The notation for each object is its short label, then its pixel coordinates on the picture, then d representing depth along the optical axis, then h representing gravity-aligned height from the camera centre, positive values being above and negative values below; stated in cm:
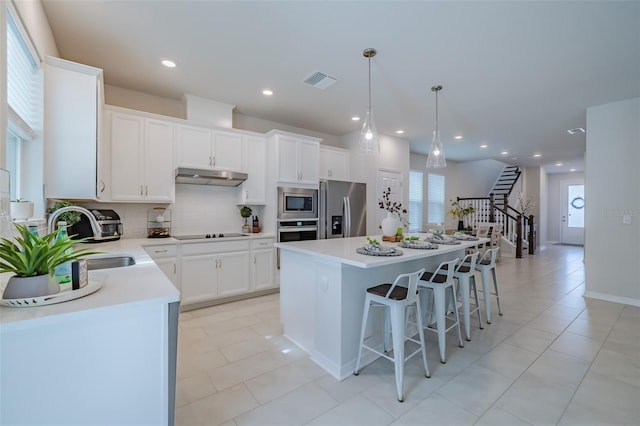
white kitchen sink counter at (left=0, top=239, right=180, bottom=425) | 97 -56
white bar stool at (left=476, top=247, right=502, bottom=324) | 317 -63
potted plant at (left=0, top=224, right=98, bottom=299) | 104 -21
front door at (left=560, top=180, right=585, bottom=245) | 1027 +3
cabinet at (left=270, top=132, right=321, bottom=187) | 427 +80
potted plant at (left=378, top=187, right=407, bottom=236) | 321 -15
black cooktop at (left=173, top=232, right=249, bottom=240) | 376 -36
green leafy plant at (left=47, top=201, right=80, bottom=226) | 251 -7
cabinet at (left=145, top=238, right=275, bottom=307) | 345 -73
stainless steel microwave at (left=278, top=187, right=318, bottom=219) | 429 +12
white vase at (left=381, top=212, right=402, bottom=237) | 321 -16
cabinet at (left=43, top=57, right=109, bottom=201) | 229 +66
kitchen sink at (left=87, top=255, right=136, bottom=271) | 223 -41
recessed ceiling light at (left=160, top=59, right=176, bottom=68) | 294 +152
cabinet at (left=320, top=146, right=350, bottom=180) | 511 +87
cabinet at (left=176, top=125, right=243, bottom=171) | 372 +83
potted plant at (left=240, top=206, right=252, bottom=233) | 438 -7
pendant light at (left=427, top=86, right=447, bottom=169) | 358 +73
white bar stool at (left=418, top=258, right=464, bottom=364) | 240 -68
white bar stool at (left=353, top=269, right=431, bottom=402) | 196 -70
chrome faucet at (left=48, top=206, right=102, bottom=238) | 170 -5
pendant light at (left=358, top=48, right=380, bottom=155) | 295 +77
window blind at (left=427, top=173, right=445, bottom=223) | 801 +39
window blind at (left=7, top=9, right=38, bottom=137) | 177 +88
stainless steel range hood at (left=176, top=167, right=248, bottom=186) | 358 +44
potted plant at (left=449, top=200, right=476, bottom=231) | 802 +3
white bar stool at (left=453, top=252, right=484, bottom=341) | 282 -67
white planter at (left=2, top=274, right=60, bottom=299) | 103 -28
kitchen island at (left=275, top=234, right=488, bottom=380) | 220 -69
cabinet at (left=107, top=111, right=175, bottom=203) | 330 +62
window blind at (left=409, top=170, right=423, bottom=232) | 740 +31
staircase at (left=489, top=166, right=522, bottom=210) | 959 +103
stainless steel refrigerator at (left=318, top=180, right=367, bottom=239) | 471 +4
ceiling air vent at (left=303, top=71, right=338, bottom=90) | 324 +152
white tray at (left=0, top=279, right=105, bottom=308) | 102 -33
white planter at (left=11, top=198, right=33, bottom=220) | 167 -1
